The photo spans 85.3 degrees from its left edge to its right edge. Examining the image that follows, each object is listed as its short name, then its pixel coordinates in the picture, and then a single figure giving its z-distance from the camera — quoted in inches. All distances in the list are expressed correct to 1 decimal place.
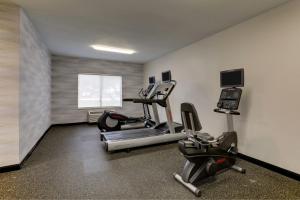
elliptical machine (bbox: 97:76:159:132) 182.9
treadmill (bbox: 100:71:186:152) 136.7
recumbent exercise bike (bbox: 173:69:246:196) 86.3
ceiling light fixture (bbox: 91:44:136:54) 188.4
